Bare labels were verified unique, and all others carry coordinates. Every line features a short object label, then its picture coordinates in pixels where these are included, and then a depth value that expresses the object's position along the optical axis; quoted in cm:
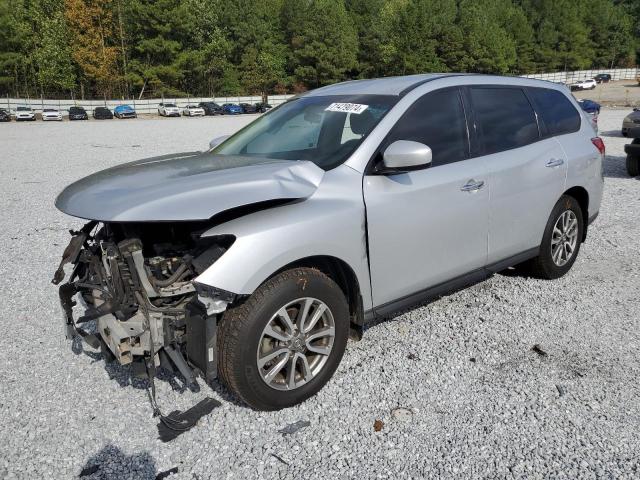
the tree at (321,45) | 7331
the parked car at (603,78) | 9106
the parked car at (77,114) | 4119
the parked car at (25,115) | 3962
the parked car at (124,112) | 4481
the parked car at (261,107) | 5064
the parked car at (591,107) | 1674
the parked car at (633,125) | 1010
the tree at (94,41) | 6197
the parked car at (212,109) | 4873
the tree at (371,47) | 7925
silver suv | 278
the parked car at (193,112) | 4752
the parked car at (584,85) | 7125
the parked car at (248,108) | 5038
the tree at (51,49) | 6003
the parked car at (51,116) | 4056
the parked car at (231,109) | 4962
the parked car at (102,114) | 4317
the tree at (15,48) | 6150
